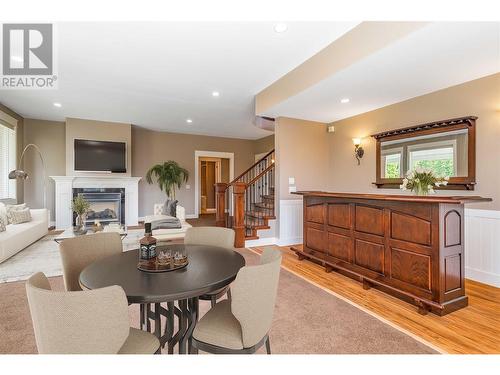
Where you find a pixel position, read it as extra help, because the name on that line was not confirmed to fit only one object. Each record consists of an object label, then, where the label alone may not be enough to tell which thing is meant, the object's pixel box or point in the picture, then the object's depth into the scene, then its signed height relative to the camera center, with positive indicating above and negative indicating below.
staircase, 4.67 -0.40
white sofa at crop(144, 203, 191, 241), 4.32 -0.78
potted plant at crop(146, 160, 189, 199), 7.36 +0.34
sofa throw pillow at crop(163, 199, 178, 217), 5.50 -0.45
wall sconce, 4.77 +0.71
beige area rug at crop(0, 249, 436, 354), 1.89 -1.18
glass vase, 2.84 -0.03
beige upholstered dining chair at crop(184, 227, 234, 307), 2.23 -0.45
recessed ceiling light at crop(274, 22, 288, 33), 2.60 +1.64
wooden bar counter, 2.39 -0.62
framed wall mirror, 3.28 +0.52
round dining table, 1.26 -0.50
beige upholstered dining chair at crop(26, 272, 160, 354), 1.03 -0.55
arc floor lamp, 4.45 +0.21
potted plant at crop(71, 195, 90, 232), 4.43 -0.40
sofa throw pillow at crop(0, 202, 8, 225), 4.20 -0.45
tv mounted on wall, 6.46 +0.80
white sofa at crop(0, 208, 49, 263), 3.77 -0.79
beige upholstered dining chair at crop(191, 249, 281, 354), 1.33 -0.72
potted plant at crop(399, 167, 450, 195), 2.81 +0.07
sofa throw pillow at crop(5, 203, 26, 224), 4.69 -0.41
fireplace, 6.55 -0.44
